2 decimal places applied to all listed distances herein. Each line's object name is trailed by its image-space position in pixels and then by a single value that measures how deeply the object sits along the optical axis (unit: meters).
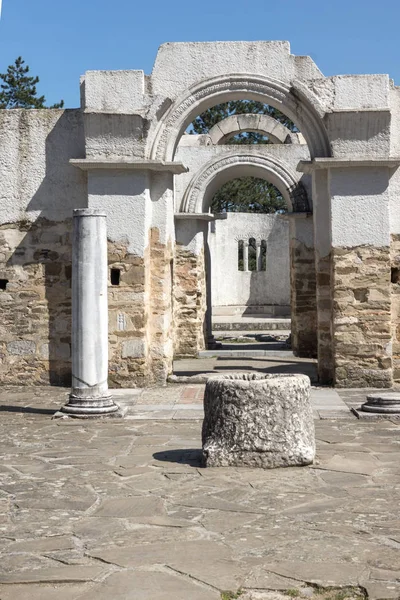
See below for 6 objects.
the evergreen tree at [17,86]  36.59
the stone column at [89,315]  9.34
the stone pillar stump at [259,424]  6.55
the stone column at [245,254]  27.57
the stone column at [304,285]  15.27
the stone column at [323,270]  11.25
